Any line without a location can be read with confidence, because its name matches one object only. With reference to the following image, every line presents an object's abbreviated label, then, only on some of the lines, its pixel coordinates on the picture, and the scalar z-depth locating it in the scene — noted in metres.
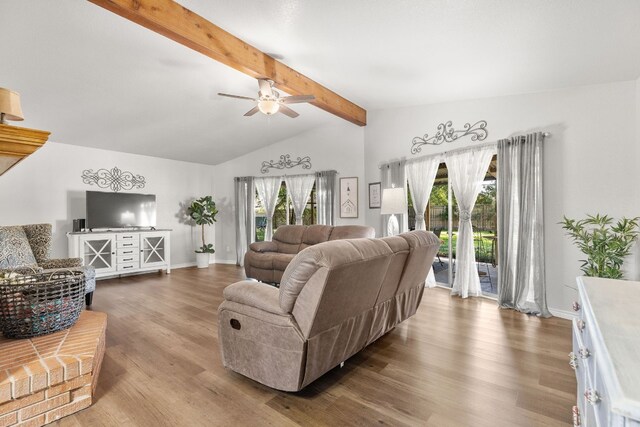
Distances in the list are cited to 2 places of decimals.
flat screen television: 5.30
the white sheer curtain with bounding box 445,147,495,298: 4.20
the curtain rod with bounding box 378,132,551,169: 3.98
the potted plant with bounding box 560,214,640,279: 2.89
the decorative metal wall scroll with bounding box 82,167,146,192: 5.53
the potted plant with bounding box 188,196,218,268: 6.79
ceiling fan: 3.47
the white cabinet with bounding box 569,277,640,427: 0.59
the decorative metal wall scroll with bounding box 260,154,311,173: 6.46
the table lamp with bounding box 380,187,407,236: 4.23
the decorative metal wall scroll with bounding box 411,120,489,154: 4.16
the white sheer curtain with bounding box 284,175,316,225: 6.47
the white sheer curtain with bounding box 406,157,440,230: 4.68
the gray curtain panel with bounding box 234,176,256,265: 7.07
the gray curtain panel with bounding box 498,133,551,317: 3.55
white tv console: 5.07
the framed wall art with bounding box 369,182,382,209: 5.42
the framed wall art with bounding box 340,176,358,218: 5.74
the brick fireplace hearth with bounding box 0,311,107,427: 1.61
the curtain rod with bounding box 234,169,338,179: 6.07
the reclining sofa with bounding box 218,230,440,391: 1.73
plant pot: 6.81
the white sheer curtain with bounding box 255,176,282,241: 6.91
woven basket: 1.97
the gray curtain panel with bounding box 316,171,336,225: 5.95
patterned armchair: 3.46
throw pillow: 3.43
